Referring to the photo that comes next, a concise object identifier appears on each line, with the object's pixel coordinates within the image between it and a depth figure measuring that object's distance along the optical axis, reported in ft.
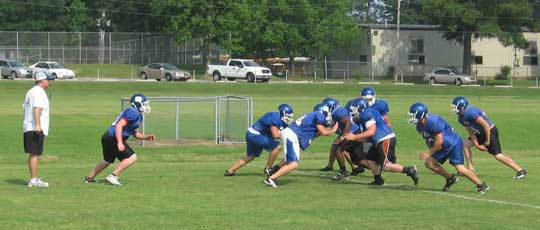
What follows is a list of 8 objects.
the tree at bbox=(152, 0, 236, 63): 267.18
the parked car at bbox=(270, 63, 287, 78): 290.85
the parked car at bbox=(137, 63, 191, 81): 227.20
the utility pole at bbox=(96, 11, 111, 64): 362.39
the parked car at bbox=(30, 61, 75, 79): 221.66
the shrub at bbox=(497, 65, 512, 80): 286.46
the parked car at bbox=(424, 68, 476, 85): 249.55
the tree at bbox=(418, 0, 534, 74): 262.26
